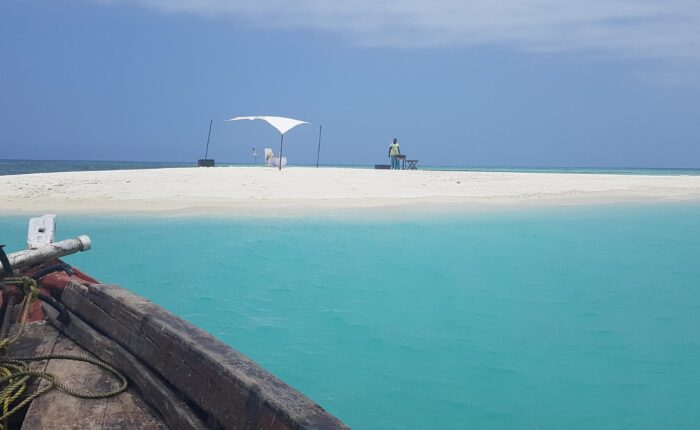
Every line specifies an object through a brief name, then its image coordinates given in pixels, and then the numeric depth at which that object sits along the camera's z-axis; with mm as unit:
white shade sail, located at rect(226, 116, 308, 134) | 24953
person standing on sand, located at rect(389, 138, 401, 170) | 26192
